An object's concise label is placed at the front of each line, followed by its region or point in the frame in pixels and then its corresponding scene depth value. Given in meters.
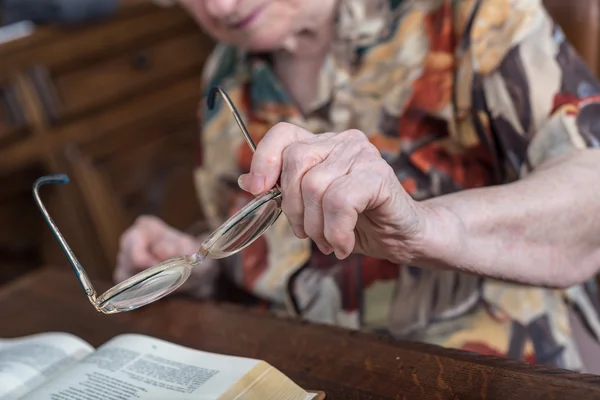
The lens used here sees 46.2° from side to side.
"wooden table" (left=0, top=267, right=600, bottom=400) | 0.63
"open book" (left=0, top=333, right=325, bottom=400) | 0.69
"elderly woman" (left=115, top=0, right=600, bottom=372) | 0.66
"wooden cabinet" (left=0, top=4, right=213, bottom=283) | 1.89
